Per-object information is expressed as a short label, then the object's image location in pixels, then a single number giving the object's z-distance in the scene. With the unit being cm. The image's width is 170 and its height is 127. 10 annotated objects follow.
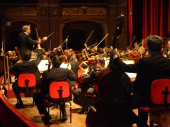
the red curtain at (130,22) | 1441
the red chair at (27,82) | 660
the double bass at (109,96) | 369
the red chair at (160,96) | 391
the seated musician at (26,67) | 690
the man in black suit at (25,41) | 879
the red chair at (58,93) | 529
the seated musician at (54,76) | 552
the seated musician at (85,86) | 474
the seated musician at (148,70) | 390
